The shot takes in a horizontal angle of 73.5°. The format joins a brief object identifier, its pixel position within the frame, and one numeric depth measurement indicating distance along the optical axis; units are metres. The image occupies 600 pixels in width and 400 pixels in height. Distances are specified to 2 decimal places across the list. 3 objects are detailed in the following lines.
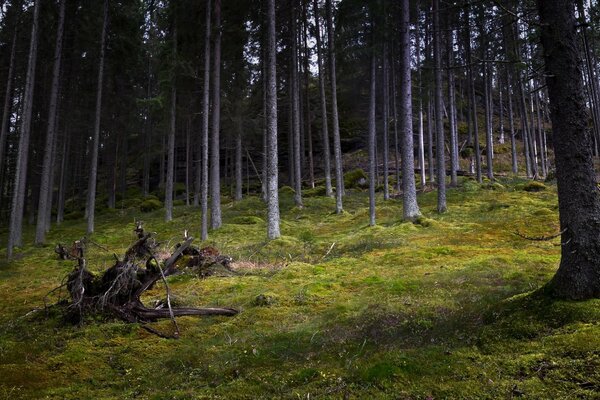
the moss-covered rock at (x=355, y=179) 35.37
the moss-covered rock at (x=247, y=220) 22.78
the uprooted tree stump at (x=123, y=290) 7.10
